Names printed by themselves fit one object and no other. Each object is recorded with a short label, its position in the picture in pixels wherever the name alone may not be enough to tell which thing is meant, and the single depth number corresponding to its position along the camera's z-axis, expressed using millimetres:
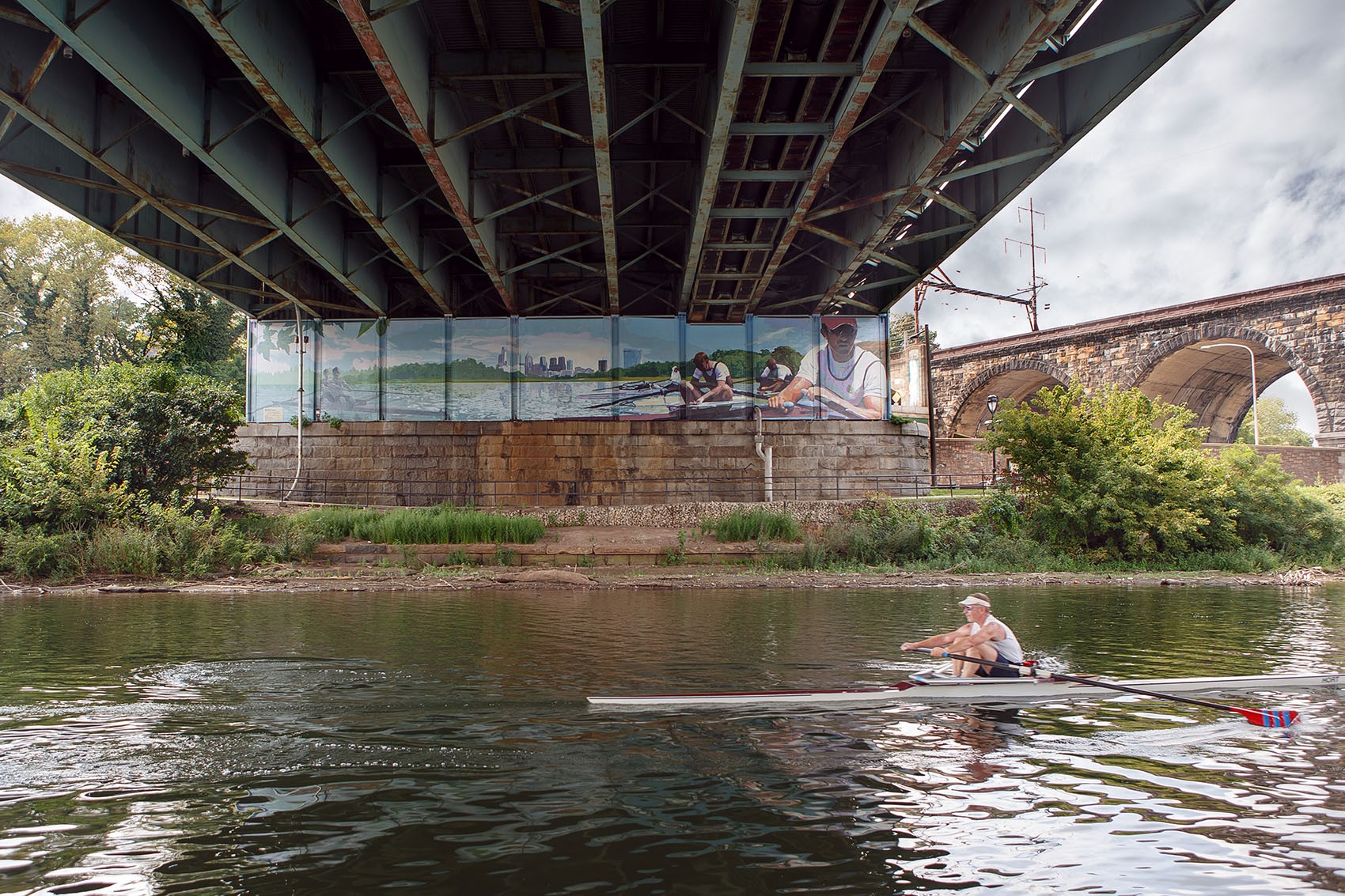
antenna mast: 52750
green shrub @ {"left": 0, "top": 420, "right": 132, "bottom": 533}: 18750
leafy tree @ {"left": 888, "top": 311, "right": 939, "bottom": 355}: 52781
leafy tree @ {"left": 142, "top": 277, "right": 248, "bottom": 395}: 32250
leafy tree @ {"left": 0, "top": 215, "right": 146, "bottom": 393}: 41625
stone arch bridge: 31266
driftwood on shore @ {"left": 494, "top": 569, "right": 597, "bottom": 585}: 18375
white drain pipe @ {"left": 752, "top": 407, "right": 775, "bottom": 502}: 26316
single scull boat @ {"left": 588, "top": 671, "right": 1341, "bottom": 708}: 7188
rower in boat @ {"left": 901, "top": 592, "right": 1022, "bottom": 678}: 8008
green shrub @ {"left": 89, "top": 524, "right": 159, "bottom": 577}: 18062
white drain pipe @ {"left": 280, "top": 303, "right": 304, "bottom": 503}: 27125
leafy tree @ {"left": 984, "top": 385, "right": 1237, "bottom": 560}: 21328
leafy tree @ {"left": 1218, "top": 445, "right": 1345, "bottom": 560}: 22469
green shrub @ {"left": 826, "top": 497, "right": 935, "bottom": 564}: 21172
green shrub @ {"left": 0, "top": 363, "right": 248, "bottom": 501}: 20609
